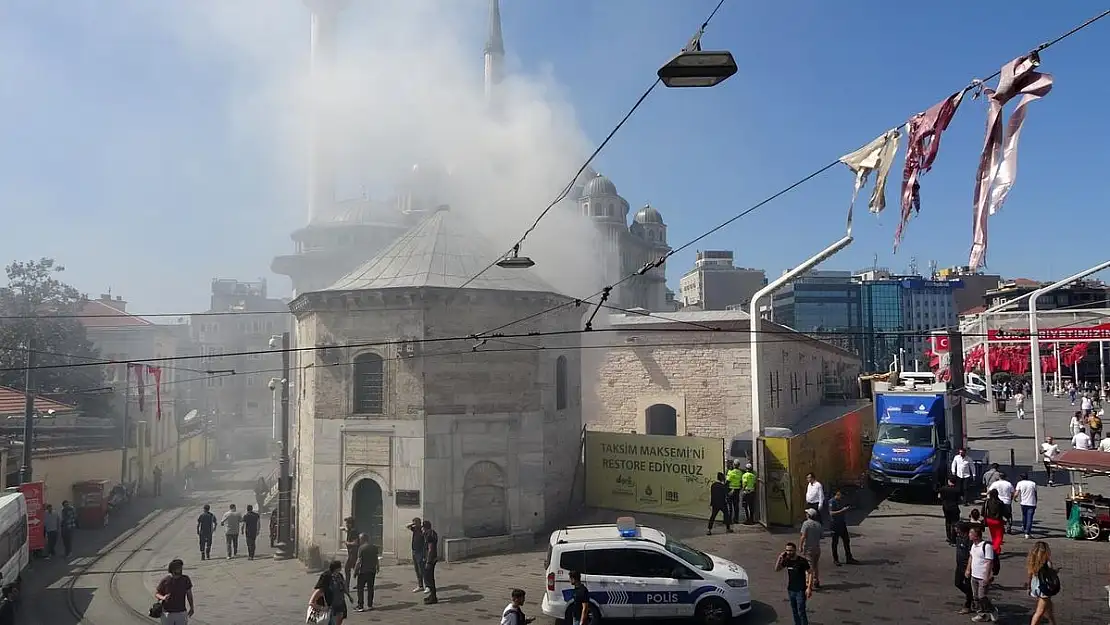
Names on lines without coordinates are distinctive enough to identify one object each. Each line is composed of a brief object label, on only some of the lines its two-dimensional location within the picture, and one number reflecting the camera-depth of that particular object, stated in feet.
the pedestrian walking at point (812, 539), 39.34
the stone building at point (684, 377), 83.25
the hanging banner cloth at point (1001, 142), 20.70
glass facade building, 313.53
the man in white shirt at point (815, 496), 49.16
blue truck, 61.72
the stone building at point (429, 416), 59.47
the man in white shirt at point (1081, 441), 63.36
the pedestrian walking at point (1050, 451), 66.55
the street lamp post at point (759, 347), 56.59
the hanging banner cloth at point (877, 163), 26.89
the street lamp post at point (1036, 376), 76.84
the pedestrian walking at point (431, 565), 44.96
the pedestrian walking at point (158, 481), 119.27
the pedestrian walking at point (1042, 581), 30.48
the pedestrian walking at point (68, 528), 69.62
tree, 119.48
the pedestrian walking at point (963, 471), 56.75
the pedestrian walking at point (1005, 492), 47.16
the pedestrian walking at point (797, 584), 33.60
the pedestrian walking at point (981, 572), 34.40
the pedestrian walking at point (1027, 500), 47.85
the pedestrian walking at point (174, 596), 35.27
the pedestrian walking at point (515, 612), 30.66
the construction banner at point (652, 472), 59.41
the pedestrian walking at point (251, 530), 68.03
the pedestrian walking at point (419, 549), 47.34
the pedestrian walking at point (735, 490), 56.24
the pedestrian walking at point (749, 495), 56.58
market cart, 45.61
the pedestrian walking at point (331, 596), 35.32
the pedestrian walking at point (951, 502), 47.83
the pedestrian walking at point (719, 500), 55.16
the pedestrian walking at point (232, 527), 68.39
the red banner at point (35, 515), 65.36
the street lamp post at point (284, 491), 66.85
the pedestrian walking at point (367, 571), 44.73
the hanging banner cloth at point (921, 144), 23.80
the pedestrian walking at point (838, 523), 45.09
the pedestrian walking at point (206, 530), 67.62
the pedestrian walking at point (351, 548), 48.02
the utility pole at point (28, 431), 70.60
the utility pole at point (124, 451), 103.45
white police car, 36.42
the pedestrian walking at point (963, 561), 35.96
